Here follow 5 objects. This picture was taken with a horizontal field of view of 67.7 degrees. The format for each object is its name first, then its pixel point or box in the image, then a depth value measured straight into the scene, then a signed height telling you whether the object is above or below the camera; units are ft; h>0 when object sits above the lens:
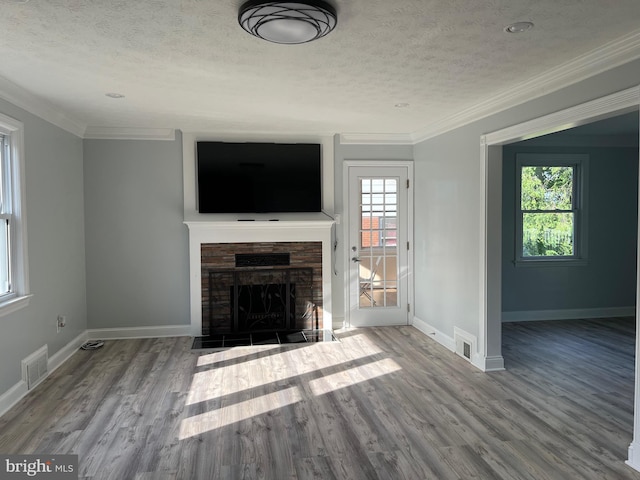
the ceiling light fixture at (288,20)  7.39 +3.34
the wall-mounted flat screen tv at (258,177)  18.51 +1.90
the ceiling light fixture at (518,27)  8.38 +3.50
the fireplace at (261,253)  18.40 -1.11
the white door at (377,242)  19.89 -0.74
